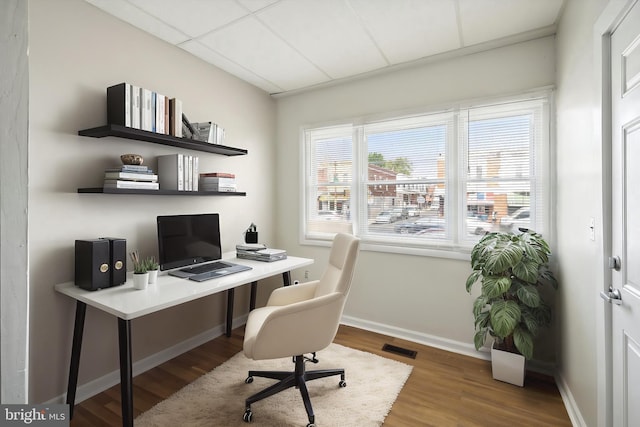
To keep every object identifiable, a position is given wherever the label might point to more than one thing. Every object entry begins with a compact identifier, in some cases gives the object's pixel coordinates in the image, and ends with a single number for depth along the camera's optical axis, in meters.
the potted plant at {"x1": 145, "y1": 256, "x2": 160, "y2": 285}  1.96
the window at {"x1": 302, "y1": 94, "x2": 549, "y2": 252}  2.40
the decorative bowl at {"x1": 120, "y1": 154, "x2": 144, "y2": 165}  2.05
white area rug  1.78
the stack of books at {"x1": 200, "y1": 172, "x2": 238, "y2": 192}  2.62
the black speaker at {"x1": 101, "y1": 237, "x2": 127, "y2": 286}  1.87
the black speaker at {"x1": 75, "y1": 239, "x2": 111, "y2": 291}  1.79
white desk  1.51
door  1.15
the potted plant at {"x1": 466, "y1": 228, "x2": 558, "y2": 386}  2.05
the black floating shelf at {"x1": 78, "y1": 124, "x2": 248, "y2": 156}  1.88
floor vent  2.59
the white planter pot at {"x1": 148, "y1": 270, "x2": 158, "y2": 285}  1.96
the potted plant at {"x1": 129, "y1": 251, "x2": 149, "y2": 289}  1.86
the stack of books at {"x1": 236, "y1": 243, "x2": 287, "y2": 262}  2.66
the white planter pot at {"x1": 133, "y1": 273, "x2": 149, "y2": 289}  1.86
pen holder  3.02
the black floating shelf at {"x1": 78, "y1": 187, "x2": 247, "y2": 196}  1.87
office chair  1.67
